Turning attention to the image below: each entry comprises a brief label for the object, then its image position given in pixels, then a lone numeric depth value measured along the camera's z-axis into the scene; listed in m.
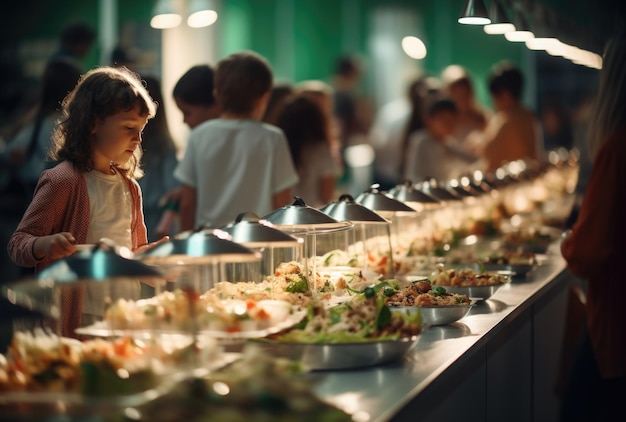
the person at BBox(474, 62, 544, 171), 8.67
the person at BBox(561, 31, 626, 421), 4.16
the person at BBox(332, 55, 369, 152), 13.51
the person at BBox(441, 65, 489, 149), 10.12
